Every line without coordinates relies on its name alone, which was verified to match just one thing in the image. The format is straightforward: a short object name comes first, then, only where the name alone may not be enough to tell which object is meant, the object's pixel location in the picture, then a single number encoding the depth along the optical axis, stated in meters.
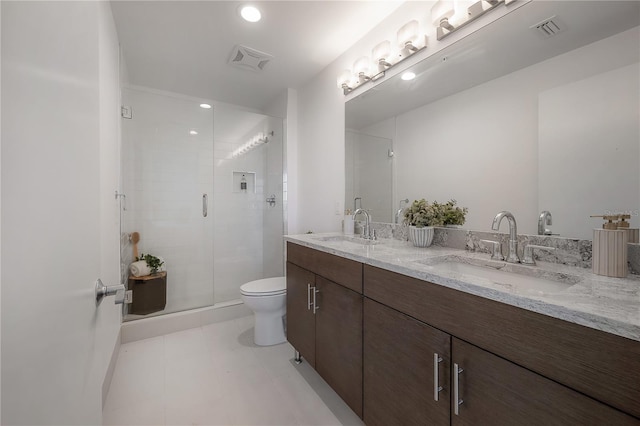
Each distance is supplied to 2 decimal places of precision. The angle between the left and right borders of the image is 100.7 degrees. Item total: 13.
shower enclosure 2.60
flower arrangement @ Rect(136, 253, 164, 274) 2.61
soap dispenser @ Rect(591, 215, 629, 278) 0.90
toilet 2.10
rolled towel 2.48
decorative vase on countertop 1.53
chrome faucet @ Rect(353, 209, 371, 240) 1.98
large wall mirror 0.98
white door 0.30
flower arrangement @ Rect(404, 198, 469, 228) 1.50
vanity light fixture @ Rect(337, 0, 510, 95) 1.36
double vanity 0.60
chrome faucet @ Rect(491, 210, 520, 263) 1.18
